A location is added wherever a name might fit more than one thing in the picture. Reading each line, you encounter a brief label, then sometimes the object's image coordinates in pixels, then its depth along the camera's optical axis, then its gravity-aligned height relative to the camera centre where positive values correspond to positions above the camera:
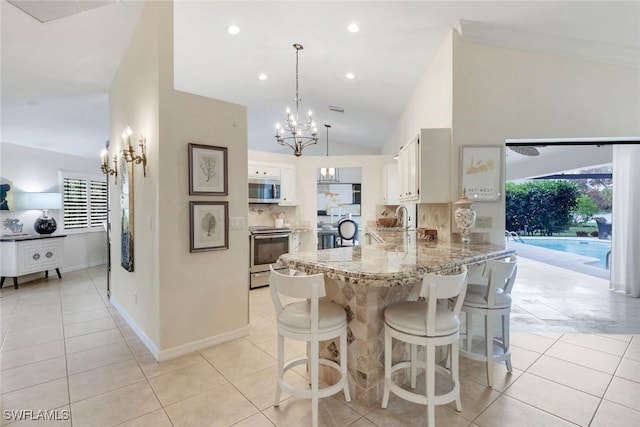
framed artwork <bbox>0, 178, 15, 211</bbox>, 5.23 +0.22
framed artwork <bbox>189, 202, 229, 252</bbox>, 2.80 -0.16
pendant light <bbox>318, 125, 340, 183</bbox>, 6.57 +0.79
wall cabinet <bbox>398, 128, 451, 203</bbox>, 3.07 +0.45
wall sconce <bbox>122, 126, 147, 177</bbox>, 2.90 +0.53
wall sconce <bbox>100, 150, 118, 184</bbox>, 3.62 +0.53
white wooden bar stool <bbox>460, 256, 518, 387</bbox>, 2.23 -0.72
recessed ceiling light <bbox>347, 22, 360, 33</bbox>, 3.15 +1.93
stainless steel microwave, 5.55 +0.35
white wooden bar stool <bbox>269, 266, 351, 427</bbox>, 1.70 -0.69
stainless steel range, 4.99 -0.69
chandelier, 4.31 +1.13
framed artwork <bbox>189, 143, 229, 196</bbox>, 2.79 +0.37
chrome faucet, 5.40 -0.19
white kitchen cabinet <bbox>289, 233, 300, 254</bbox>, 5.70 -0.65
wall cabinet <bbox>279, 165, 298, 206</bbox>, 5.88 +0.46
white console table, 4.96 -0.79
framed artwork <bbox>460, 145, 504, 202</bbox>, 3.00 +0.37
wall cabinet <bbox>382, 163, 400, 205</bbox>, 5.48 +0.48
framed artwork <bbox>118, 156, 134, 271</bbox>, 3.29 -0.06
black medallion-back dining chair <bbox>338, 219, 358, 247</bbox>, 5.88 -0.41
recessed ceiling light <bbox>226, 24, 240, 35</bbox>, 3.46 +2.10
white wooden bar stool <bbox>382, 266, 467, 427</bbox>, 1.70 -0.71
